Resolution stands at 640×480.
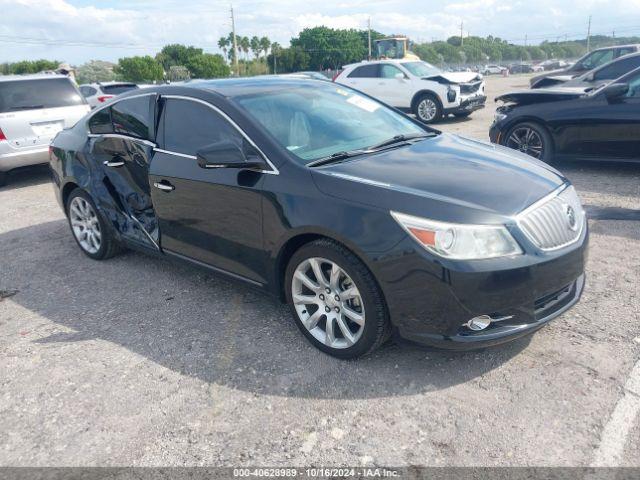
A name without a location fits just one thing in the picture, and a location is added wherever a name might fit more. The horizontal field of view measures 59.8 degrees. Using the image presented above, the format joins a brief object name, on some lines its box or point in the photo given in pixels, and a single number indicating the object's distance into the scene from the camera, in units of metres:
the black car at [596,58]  15.73
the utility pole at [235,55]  61.72
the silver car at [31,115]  8.91
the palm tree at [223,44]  110.50
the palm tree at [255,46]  119.00
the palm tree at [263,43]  119.44
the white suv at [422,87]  14.16
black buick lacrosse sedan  2.91
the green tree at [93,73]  69.19
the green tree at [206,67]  72.44
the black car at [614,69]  10.62
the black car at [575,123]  7.15
